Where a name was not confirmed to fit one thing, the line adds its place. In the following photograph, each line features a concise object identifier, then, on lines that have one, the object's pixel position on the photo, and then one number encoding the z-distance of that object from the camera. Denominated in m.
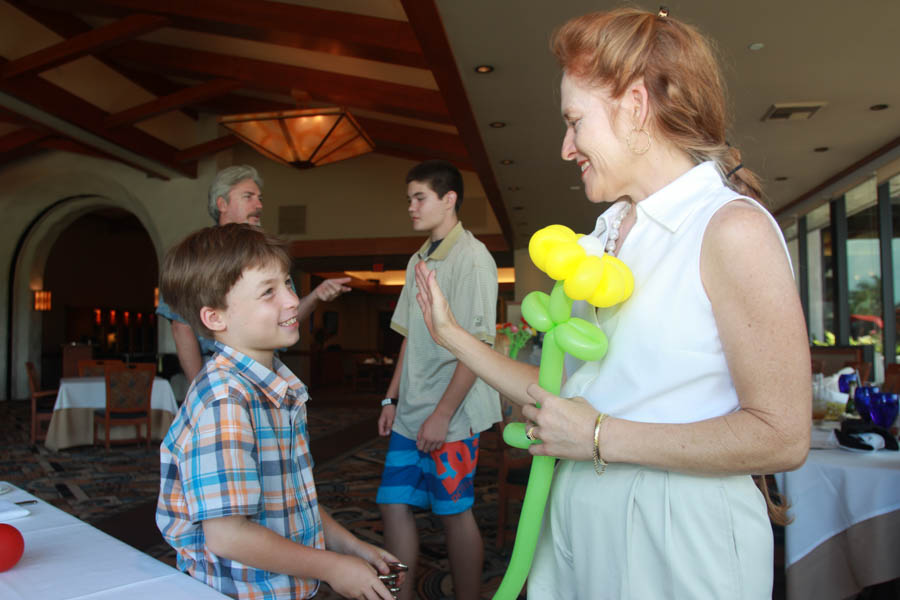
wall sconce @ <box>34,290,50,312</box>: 12.09
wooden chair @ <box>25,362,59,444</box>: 6.84
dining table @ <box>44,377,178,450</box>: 6.38
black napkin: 2.06
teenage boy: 2.08
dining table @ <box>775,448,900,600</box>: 1.86
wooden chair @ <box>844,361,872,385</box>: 4.83
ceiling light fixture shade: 7.37
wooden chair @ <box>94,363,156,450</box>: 6.32
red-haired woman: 0.80
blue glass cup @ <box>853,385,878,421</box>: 2.22
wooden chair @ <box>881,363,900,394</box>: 3.79
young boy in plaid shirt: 1.01
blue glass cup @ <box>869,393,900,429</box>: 2.18
